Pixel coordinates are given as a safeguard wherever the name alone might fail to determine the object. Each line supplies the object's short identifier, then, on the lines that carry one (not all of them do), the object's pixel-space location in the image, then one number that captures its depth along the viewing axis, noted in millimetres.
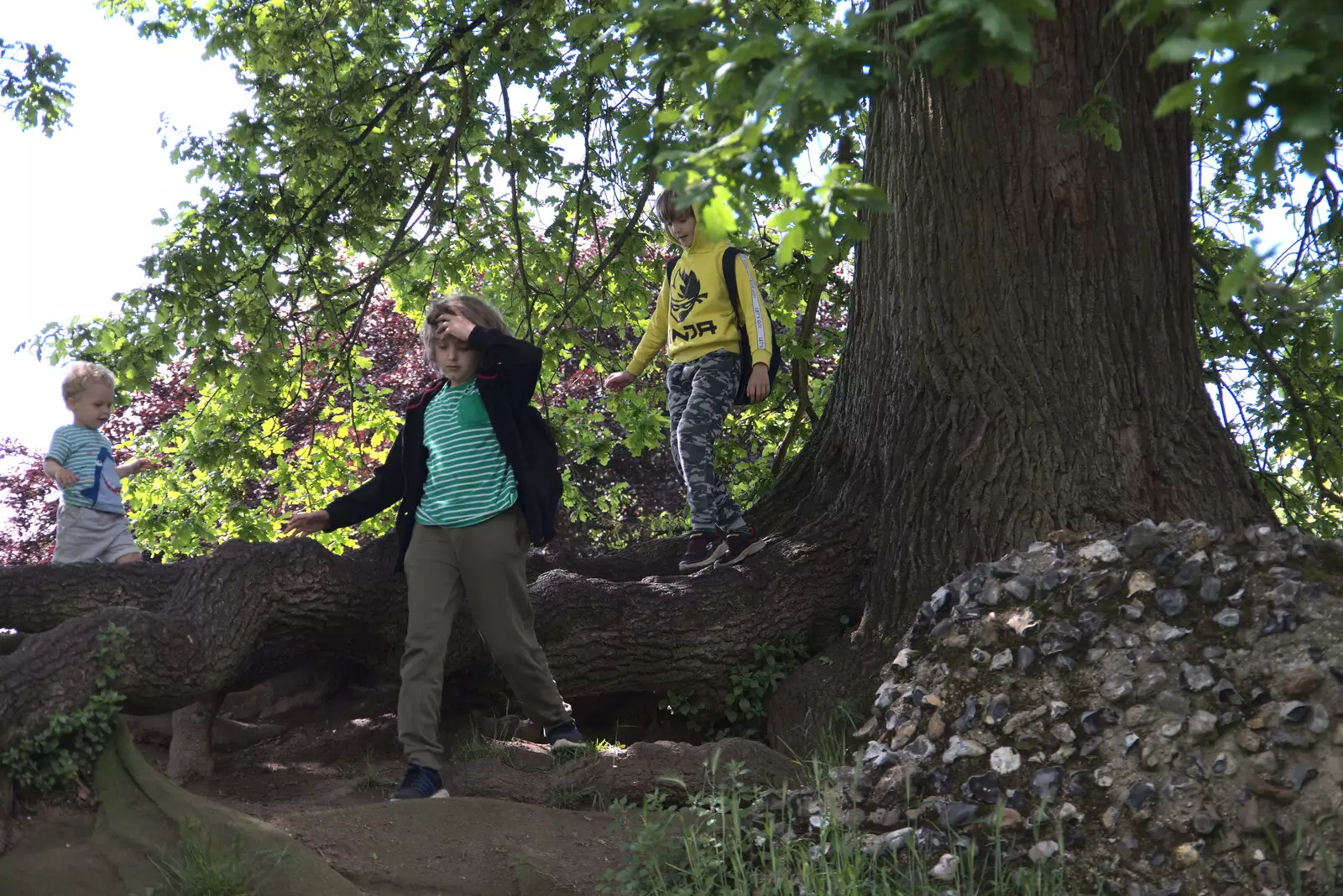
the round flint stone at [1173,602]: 3930
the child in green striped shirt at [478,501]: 5102
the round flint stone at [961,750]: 3795
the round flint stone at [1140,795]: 3463
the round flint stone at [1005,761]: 3711
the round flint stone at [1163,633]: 3840
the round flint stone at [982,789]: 3658
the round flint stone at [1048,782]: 3584
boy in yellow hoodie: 6020
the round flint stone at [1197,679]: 3646
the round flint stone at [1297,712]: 3445
